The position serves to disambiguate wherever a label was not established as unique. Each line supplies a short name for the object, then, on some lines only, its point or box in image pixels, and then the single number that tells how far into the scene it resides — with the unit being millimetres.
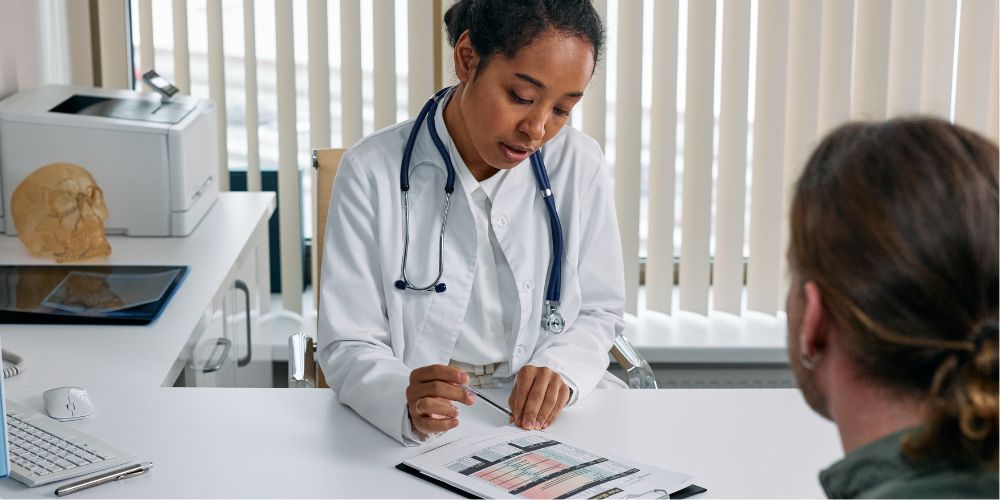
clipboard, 1205
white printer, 2273
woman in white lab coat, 1539
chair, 1791
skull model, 2066
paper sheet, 1193
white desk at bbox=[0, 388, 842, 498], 1228
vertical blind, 2691
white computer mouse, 1396
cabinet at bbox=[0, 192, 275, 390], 1603
